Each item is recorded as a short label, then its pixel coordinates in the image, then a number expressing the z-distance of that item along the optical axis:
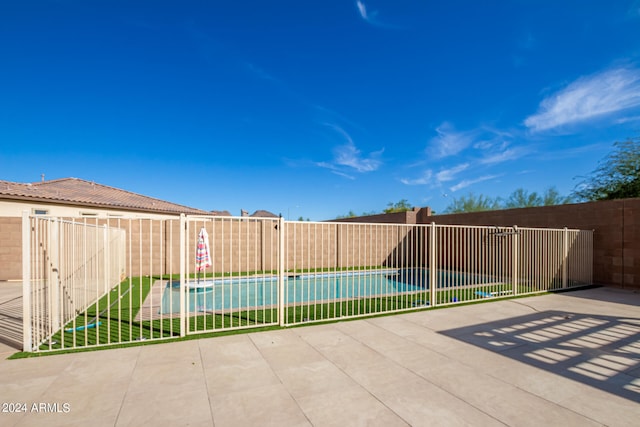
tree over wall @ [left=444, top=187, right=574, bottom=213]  18.83
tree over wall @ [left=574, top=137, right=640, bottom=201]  12.03
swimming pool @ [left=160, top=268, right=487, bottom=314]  6.98
